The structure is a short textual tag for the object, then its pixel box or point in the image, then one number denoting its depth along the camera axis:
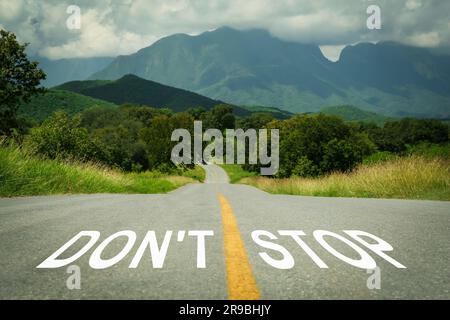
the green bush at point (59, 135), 29.31
